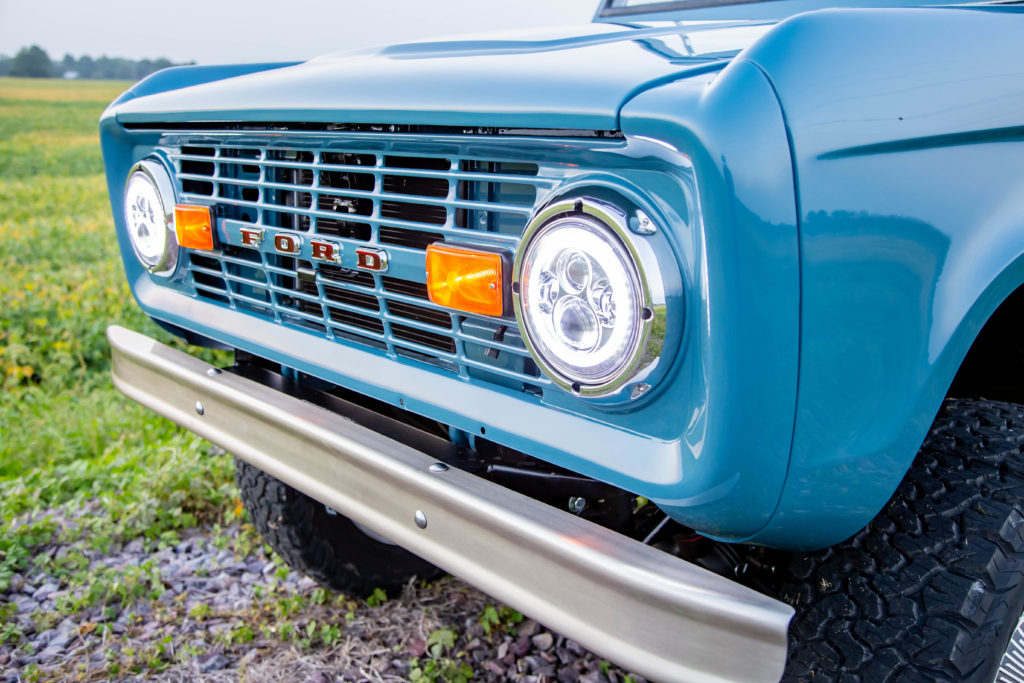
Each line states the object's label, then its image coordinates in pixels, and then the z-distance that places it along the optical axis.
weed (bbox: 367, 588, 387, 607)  2.48
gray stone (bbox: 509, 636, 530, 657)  2.21
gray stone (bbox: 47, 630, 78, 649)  2.27
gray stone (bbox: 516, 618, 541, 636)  2.30
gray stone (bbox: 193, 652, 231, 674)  2.15
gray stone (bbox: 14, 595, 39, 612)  2.46
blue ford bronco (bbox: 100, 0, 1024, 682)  0.98
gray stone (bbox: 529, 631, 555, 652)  2.25
